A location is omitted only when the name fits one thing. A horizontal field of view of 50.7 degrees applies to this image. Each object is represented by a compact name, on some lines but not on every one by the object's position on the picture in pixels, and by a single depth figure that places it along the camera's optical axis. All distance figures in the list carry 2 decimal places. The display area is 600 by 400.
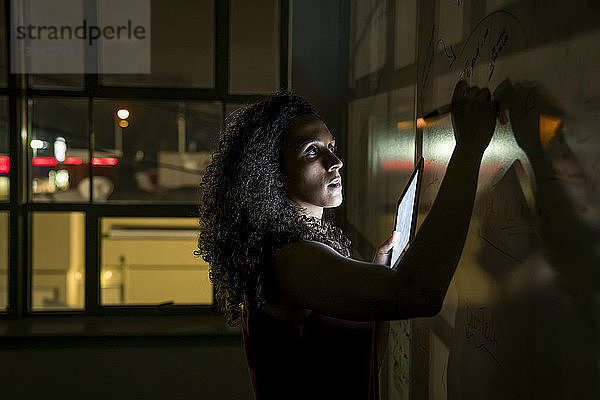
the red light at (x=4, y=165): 3.51
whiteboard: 0.84
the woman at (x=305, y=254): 0.94
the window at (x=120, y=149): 3.58
